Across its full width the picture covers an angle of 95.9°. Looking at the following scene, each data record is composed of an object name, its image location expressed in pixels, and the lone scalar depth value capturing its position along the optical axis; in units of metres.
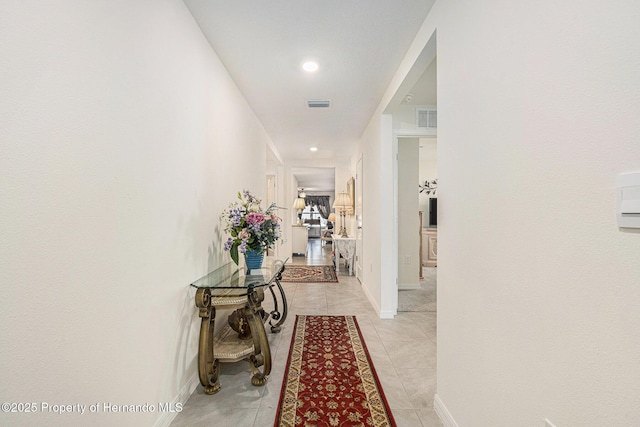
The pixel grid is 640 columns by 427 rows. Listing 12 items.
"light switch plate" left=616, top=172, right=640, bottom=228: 0.65
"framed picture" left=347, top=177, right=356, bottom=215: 5.78
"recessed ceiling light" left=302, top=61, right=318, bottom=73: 2.52
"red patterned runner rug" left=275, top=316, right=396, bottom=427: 1.69
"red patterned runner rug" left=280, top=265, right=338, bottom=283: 5.30
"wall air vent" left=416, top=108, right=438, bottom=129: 3.58
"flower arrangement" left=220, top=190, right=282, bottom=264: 2.25
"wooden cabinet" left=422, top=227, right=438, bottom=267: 6.90
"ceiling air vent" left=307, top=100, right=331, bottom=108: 3.35
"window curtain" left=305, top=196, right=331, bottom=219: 15.46
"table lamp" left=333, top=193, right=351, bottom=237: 6.15
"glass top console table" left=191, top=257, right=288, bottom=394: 1.89
